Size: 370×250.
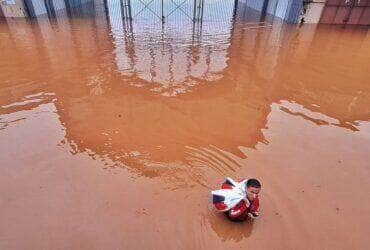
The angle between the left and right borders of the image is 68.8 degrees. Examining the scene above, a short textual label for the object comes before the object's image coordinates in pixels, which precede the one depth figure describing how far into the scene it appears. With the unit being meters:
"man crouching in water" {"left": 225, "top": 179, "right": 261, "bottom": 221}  3.77
